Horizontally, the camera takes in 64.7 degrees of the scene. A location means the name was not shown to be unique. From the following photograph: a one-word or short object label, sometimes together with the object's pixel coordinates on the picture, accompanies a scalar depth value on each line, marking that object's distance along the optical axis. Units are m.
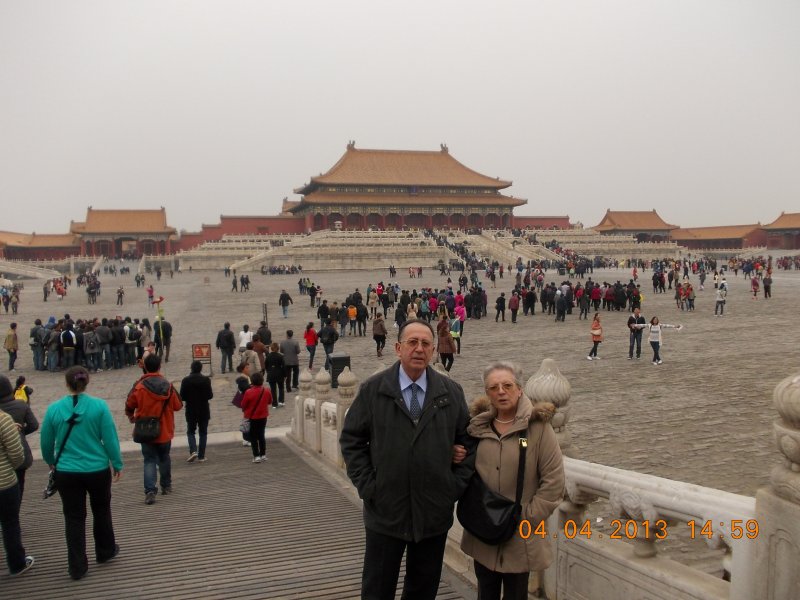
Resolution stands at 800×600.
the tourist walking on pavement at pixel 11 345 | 15.45
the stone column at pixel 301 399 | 8.77
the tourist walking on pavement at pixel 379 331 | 15.38
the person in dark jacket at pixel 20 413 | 4.73
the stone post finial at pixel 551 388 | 3.46
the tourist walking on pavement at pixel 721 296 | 20.58
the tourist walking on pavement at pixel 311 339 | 14.50
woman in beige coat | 2.82
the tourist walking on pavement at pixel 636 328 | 13.61
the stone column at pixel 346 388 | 6.47
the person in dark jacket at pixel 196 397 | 7.31
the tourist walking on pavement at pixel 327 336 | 13.98
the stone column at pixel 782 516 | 2.38
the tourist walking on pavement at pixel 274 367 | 10.95
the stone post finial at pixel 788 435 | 2.37
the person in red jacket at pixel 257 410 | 7.49
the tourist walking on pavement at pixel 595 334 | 13.64
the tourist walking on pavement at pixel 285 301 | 22.72
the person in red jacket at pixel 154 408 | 5.70
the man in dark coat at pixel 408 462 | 2.84
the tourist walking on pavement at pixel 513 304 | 20.47
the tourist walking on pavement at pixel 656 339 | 12.90
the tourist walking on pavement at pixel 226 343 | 14.23
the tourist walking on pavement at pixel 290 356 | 11.90
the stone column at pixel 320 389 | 7.82
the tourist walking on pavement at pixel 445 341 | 12.93
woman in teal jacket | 4.20
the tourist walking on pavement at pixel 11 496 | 4.11
